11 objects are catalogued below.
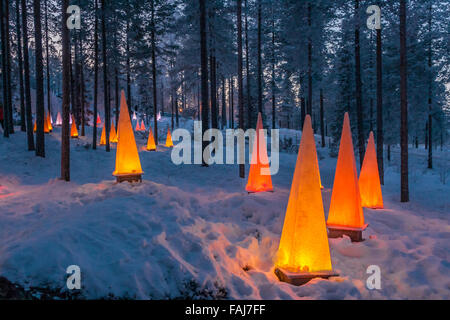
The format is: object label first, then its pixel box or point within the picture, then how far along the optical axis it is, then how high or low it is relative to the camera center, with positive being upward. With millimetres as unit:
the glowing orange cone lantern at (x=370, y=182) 9156 -1077
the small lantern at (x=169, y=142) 24131 +732
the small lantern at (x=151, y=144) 20953 +515
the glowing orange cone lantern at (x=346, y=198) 6066 -1056
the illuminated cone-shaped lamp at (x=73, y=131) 21688 +1593
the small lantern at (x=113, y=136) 22953 +1207
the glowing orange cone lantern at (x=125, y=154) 9727 -72
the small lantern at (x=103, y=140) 21725 +896
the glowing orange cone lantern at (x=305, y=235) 4449 -1338
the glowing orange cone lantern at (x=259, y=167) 9766 -590
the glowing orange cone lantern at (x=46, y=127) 21216 +1884
